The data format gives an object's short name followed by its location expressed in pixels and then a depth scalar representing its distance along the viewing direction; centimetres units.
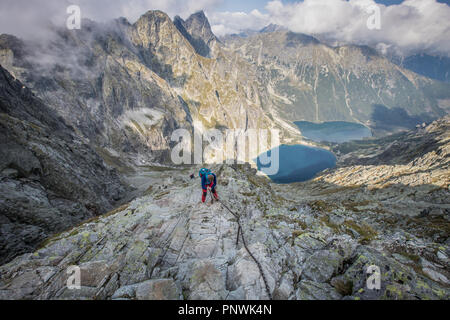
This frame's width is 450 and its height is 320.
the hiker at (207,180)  2205
